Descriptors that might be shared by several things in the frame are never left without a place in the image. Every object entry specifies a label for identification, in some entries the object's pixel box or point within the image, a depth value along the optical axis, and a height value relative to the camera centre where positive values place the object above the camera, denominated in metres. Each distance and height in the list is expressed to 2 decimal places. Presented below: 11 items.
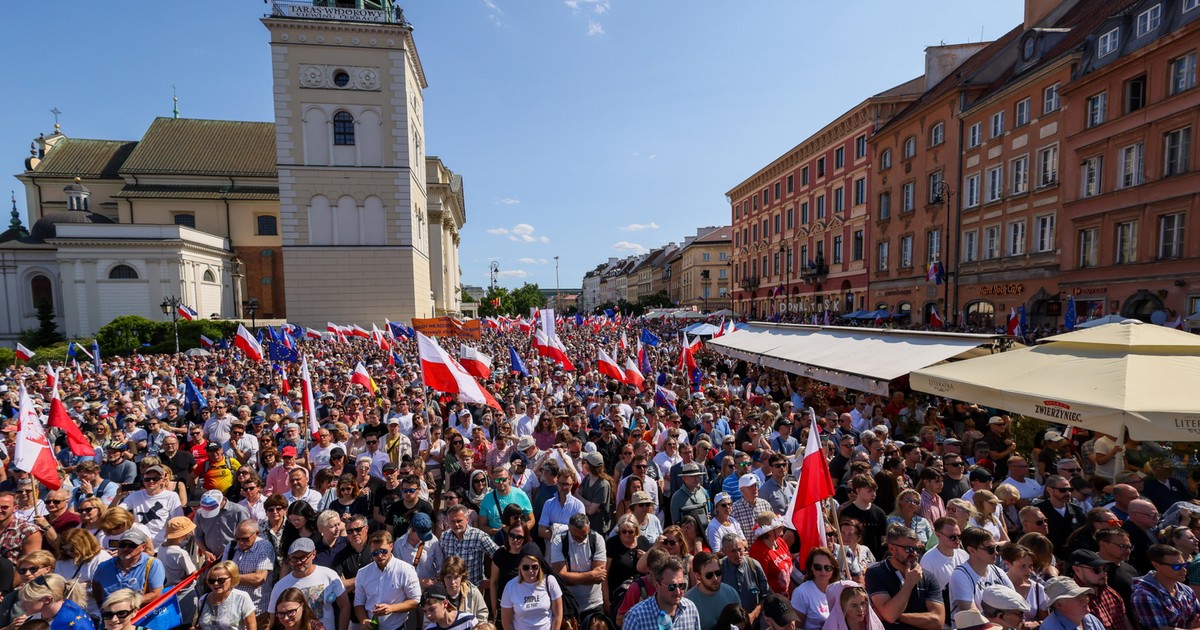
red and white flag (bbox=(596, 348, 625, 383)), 13.18 -1.90
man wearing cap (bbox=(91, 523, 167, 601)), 4.22 -2.17
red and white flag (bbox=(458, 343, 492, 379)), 11.87 -1.58
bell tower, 35.94 +9.13
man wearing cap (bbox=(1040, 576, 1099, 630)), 3.29 -1.96
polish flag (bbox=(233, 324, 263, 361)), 15.98 -1.50
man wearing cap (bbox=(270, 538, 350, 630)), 4.12 -2.23
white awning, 10.45 -1.53
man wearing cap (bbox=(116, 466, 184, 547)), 5.52 -2.15
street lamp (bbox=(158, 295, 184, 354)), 27.84 -0.76
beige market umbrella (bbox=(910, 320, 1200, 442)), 5.62 -1.20
